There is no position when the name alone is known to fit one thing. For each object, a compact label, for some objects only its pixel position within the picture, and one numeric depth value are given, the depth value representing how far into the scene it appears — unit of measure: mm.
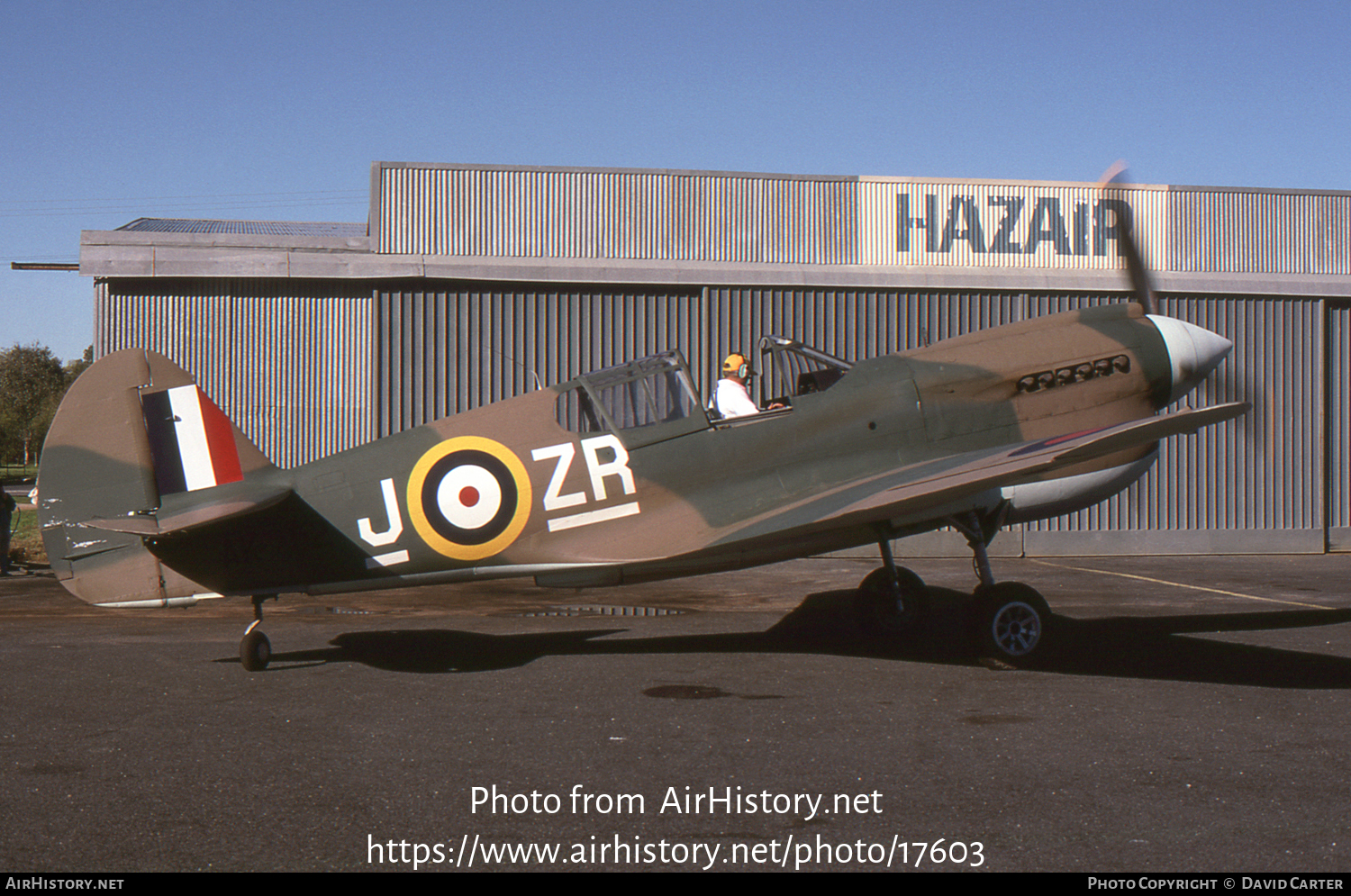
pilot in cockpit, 8750
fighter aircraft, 7516
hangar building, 18938
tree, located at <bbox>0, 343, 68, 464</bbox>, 76125
